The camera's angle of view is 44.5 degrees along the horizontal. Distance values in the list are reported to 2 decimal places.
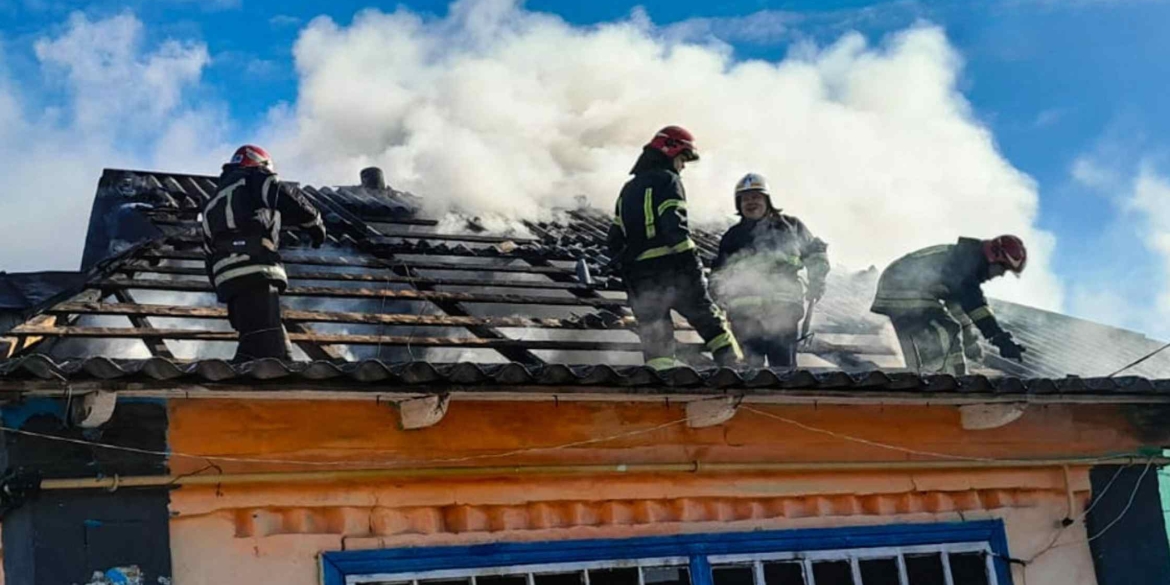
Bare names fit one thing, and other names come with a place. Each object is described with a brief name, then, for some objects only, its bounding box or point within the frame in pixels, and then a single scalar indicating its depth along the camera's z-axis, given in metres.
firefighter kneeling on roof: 9.66
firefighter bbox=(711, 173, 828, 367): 8.95
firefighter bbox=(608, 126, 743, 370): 8.52
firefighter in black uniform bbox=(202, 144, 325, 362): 7.54
